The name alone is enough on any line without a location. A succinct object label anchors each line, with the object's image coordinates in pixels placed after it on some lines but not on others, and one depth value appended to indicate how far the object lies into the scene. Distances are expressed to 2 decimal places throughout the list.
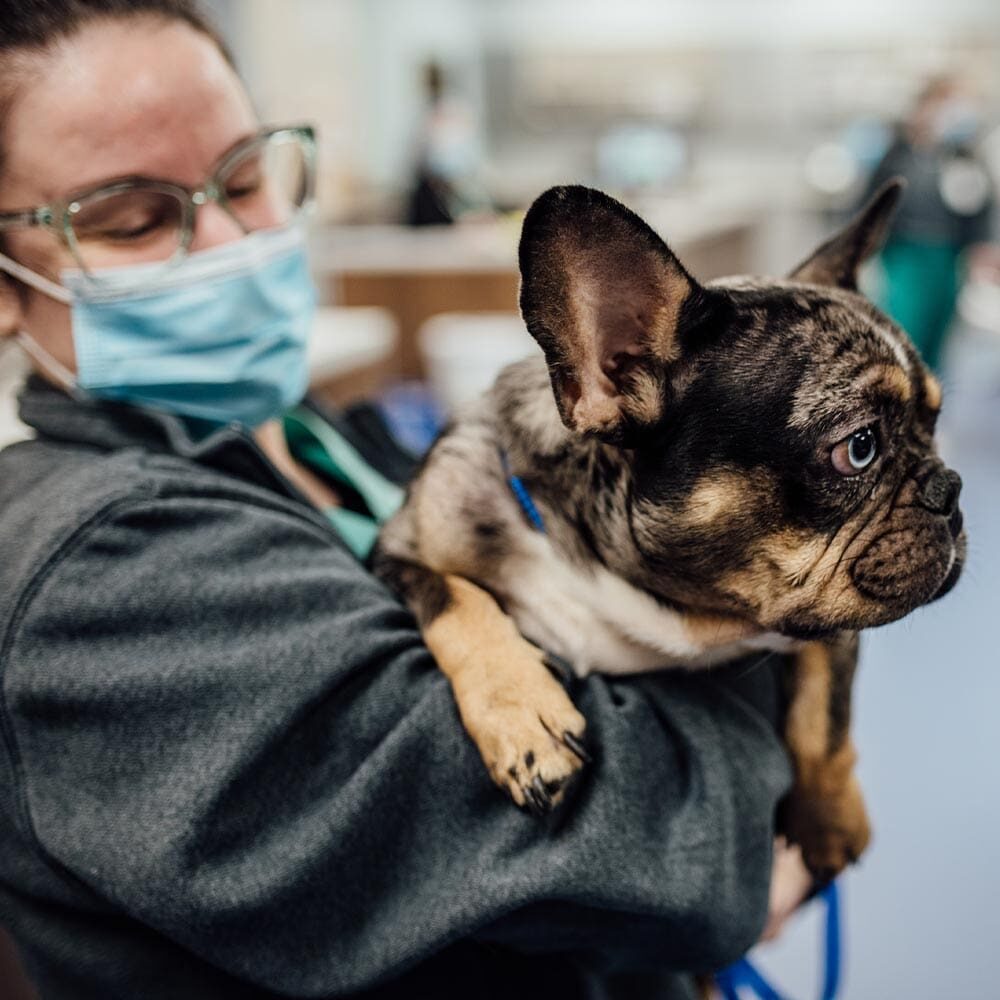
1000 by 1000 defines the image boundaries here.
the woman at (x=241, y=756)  0.87
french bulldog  0.91
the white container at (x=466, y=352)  3.50
